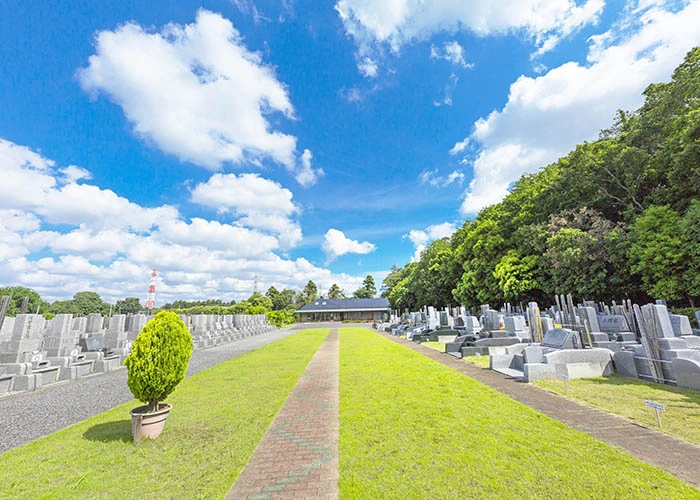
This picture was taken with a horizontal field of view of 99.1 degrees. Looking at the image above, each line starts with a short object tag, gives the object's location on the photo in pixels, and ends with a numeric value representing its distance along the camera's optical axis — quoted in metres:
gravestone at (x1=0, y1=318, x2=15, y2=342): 10.71
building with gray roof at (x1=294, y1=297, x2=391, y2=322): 65.25
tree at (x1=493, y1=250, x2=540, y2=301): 25.58
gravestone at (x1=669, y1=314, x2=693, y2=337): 10.72
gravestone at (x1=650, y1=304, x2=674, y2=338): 7.82
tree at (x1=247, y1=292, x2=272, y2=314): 69.59
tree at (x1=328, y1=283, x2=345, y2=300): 98.94
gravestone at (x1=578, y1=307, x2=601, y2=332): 11.12
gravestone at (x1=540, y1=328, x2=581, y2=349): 9.95
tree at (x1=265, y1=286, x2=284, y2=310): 83.50
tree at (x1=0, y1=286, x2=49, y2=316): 59.02
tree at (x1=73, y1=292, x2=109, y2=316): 80.75
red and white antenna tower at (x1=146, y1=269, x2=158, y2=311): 70.38
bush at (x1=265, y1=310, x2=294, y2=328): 52.88
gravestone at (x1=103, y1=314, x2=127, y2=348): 14.01
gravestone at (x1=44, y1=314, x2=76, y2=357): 11.54
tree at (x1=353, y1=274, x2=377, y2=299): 93.50
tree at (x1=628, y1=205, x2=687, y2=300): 15.49
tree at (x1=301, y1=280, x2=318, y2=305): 95.38
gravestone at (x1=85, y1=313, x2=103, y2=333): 15.12
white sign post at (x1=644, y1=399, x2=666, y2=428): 4.63
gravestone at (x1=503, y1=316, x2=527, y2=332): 15.69
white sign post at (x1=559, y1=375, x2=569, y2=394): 6.92
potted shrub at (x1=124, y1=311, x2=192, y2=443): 4.53
